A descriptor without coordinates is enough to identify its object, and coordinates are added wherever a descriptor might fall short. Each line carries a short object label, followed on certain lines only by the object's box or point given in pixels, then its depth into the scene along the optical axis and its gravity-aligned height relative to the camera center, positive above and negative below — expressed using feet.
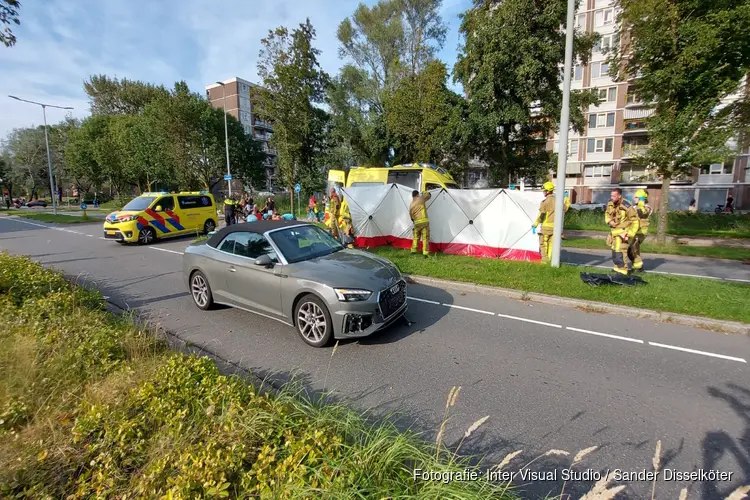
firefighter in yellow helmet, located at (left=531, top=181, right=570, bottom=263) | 28.12 -1.51
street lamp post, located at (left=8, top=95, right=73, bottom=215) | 83.72 +23.81
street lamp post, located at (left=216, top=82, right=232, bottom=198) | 213.79 +66.19
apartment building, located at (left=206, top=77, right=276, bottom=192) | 210.38 +60.05
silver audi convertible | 14.46 -3.48
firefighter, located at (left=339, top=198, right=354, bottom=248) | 36.58 -1.84
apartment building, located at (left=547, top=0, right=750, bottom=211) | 115.03 +16.02
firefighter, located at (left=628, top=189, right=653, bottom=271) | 25.58 -1.66
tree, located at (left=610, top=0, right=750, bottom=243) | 34.91 +13.81
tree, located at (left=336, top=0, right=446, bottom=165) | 97.51 +40.83
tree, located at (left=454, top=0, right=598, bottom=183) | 53.57 +21.15
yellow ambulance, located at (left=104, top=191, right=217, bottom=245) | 44.21 -2.09
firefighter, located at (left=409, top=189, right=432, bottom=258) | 31.63 -1.50
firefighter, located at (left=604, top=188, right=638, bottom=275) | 23.90 -1.66
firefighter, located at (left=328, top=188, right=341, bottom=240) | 38.24 -0.85
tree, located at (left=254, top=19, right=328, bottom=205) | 70.08 +22.48
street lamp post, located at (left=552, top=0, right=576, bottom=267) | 25.73 +3.25
